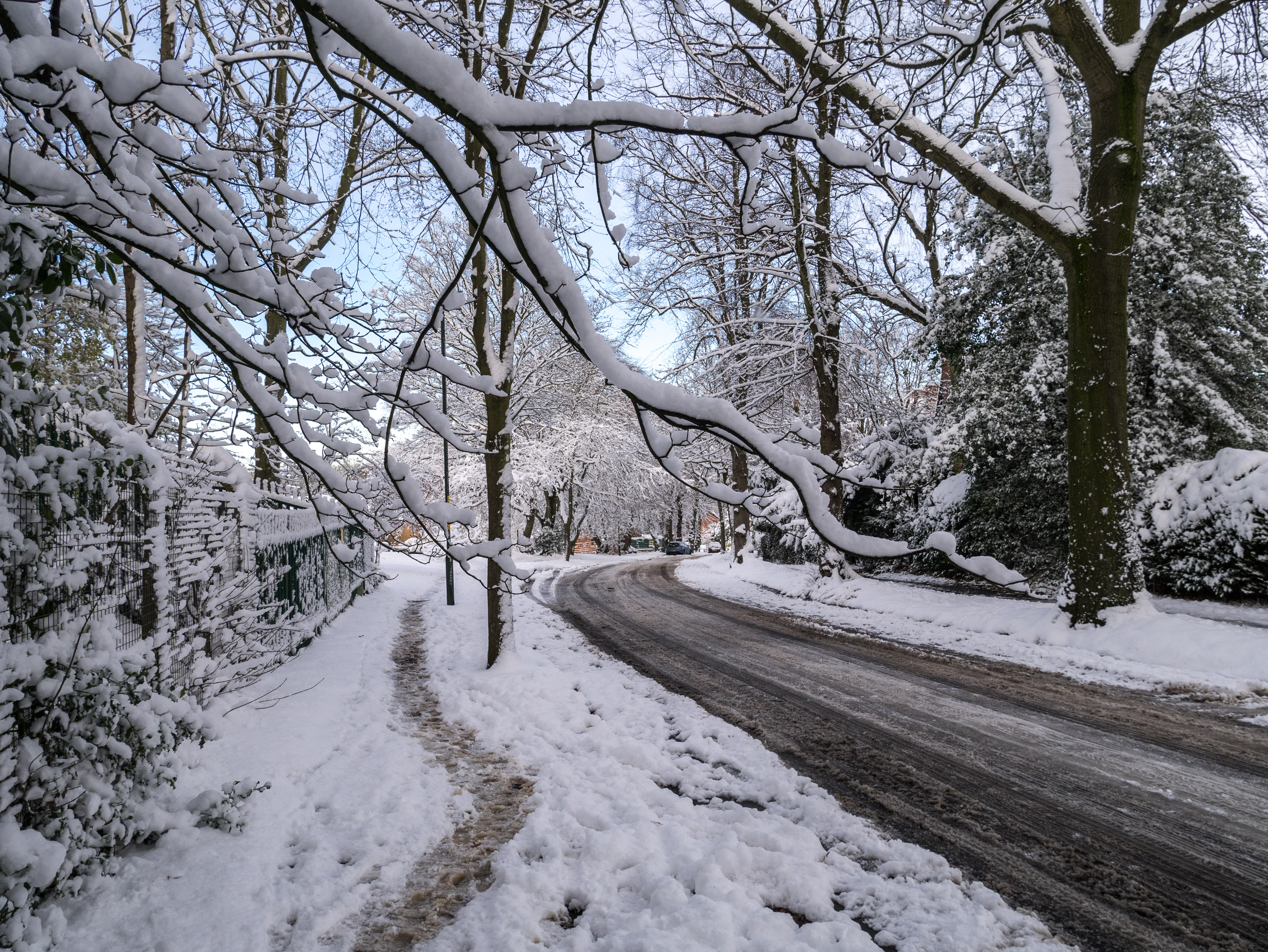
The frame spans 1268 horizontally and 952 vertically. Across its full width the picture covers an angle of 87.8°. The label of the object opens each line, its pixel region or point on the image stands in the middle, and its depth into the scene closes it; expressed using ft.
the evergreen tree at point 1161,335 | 32.89
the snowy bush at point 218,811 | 10.75
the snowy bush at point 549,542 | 103.09
